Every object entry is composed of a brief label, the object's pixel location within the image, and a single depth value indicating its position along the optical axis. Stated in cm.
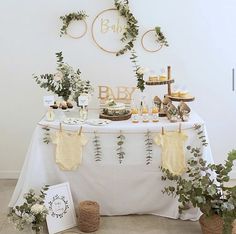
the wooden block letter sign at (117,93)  331
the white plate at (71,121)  291
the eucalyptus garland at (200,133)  285
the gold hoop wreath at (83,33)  347
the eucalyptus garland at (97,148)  286
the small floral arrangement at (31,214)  247
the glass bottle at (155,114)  298
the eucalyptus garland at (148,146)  288
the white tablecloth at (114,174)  288
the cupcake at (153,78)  310
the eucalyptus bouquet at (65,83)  306
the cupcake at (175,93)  313
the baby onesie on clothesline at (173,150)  286
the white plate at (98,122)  290
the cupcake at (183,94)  310
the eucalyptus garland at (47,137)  288
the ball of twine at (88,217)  278
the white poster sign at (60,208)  279
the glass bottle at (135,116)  297
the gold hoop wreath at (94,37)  344
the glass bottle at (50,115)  296
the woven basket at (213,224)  259
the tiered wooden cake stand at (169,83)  307
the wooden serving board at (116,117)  301
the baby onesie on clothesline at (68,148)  286
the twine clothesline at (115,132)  286
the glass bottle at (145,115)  298
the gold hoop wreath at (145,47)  348
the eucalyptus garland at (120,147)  285
